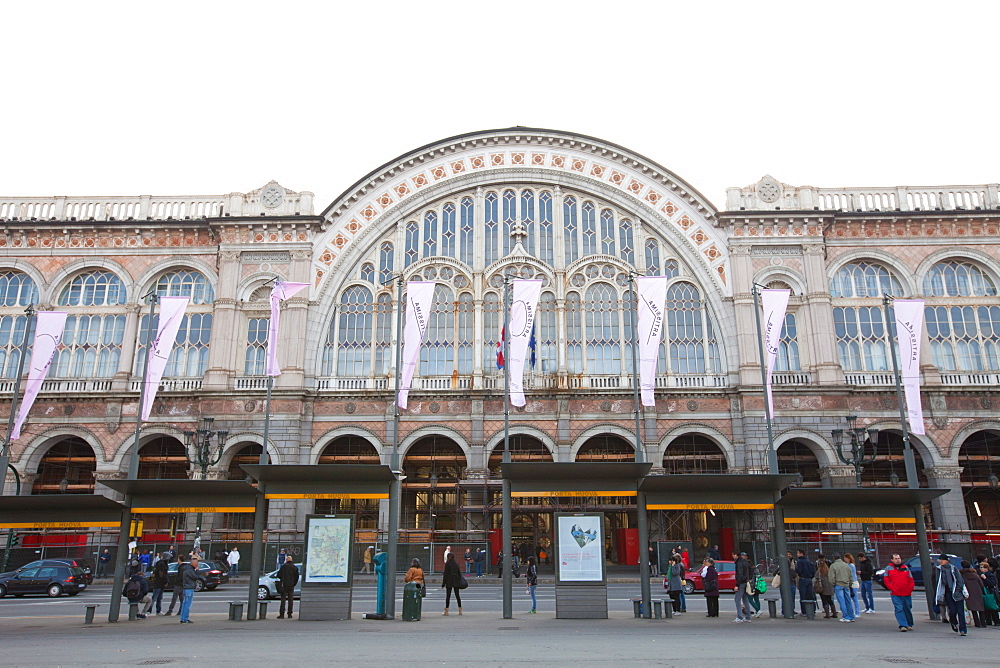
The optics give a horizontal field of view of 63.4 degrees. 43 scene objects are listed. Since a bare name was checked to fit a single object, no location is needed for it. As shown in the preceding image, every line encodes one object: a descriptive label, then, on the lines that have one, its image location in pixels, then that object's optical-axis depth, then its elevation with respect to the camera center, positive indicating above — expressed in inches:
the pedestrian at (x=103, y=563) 1608.0 -13.8
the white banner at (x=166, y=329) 1438.2 +390.7
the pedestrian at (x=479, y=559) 1595.7 -10.0
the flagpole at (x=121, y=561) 911.7 -5.9
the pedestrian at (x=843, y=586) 882.1 -35.9
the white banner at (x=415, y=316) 1299.2 +372.9
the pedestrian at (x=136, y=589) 946.7 -37.6
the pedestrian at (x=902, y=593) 777.6 -38.7
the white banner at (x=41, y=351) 1501.0 +374.2
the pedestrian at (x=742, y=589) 878.4 -38.7
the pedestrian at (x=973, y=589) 812.0 -36.8
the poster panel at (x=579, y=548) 895.7 +5.8
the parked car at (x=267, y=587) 1205.1 -46.2
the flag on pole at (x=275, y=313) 1347.2 +404.8
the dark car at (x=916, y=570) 1298.0 -28.6
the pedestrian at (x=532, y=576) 1042.1 -28.8
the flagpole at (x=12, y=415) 1306.6 +250.4
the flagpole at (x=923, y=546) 901.2 +6.1
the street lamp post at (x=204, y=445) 1563.7 +218.7
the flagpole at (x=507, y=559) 881.5 -5.6
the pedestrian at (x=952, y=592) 764.6 -38.6
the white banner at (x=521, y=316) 1323.8 +375.5
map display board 911.0 +6.3
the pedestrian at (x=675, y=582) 959.6 -33.5
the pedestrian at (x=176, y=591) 961.6 -43.0
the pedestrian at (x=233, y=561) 1540.4 -10.8
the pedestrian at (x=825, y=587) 917.2 -38.3
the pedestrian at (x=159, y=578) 976.3 -26.1
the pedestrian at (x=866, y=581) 973.8 -34.1
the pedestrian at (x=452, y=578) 971.9 -28.2
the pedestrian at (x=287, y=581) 947.3 -29.6
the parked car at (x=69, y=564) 1360.7 -12.7
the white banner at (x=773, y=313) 1330.0 +380.9
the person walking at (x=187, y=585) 879.1 -31.3
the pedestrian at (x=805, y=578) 920.9 -28.8
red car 1298.0 -39.7
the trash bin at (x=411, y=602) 889.5 -50.8
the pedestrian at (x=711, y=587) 932.0 -38.2
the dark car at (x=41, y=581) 1336.1 -40.0
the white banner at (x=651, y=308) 1333.7 +390.7
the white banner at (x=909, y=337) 1336.1 +344.9
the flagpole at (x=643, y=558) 877.8 -5.2
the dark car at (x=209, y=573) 1350.9 -30.7
